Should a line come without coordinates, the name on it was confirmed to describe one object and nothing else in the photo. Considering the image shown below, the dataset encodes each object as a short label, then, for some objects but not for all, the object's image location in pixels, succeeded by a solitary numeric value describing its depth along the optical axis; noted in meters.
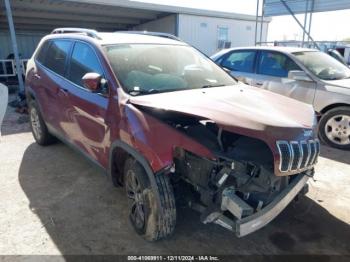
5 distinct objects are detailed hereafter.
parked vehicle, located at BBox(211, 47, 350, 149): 5.39
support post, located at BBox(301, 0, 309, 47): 11.24
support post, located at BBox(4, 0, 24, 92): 9.57
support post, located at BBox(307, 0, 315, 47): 11.17
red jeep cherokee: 2.38
